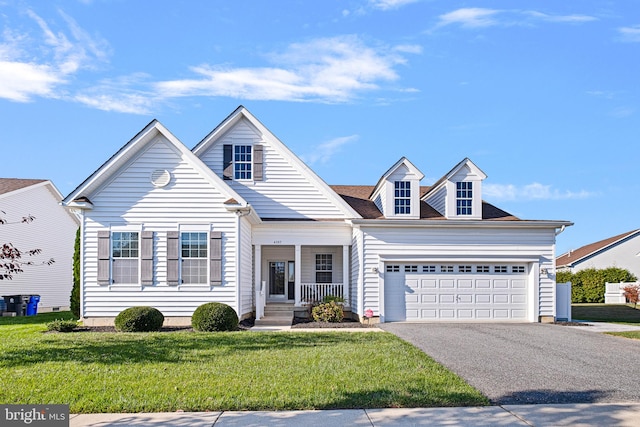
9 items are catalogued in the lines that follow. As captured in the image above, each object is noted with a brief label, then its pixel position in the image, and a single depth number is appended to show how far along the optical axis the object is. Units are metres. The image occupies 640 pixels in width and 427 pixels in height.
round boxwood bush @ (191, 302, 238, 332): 15.85
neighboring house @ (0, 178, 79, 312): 27.38
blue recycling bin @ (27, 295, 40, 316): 26.25
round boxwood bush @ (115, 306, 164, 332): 15.94
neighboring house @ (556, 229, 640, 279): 41.53
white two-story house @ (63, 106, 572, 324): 17.50
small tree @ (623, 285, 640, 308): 32.41
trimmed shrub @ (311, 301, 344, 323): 18.91
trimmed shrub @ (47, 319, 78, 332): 16.11
